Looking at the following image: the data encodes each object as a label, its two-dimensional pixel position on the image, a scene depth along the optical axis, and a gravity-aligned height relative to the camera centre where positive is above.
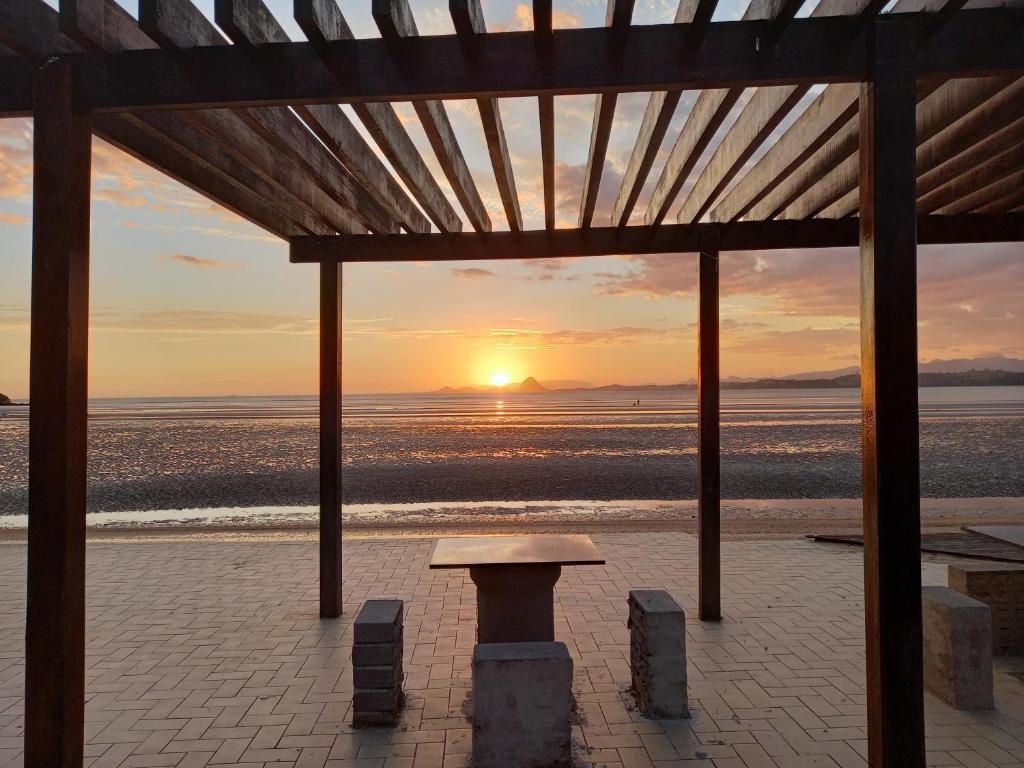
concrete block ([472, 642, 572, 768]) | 3.57 -1.86
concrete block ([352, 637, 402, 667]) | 4.22 -1.77
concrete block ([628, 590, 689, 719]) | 4.28 -1.86
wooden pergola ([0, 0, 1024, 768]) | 2.80 +1.46
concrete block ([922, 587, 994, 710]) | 4.38 -1.86
